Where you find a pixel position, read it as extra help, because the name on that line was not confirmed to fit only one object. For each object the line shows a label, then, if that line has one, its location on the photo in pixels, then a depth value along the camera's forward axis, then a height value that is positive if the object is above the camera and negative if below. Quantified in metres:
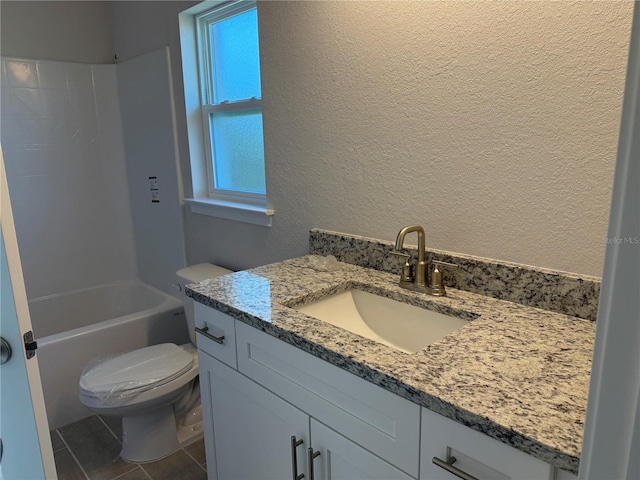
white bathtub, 2.20 -0.99
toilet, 1.78 -0.94
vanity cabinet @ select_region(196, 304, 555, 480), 0.80 -0.60
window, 2.08 +0.18
